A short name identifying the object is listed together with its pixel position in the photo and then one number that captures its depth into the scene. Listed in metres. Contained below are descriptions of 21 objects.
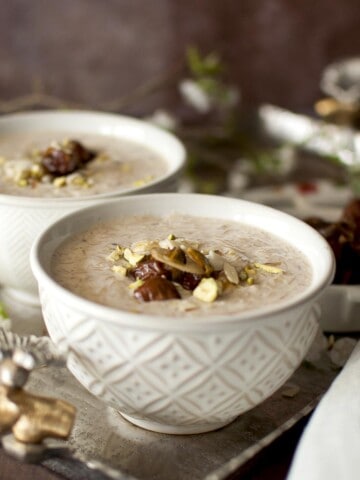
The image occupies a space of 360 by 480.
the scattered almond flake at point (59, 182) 0.49
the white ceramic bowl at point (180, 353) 0.34
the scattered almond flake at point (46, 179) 0.50
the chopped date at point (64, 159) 0.51
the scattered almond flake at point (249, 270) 0.39
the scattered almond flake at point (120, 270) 0.38
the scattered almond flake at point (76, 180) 0.50
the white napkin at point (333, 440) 0.34
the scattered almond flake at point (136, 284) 0.37
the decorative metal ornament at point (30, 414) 0.35
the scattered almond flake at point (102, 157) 0.54
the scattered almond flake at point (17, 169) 0.50
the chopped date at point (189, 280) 0.38
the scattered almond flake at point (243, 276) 0.38
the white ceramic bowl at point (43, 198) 0.46
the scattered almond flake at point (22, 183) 0.49
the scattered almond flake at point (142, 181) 0.50
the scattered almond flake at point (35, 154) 0.53
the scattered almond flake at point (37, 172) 0.50
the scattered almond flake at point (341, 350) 0.45
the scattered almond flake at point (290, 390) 0.42
